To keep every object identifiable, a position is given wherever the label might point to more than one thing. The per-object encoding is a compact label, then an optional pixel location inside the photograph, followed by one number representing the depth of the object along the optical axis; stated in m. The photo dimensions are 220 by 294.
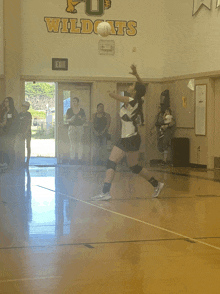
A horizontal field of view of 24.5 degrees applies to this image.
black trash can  15.33
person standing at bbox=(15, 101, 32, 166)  14.48
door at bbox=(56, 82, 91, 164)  16.50
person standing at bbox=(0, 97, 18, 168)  14.19
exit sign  16.19
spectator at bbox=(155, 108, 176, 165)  15.84
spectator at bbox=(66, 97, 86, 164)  15.62
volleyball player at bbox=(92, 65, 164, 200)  8.16
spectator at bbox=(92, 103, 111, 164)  15.48
